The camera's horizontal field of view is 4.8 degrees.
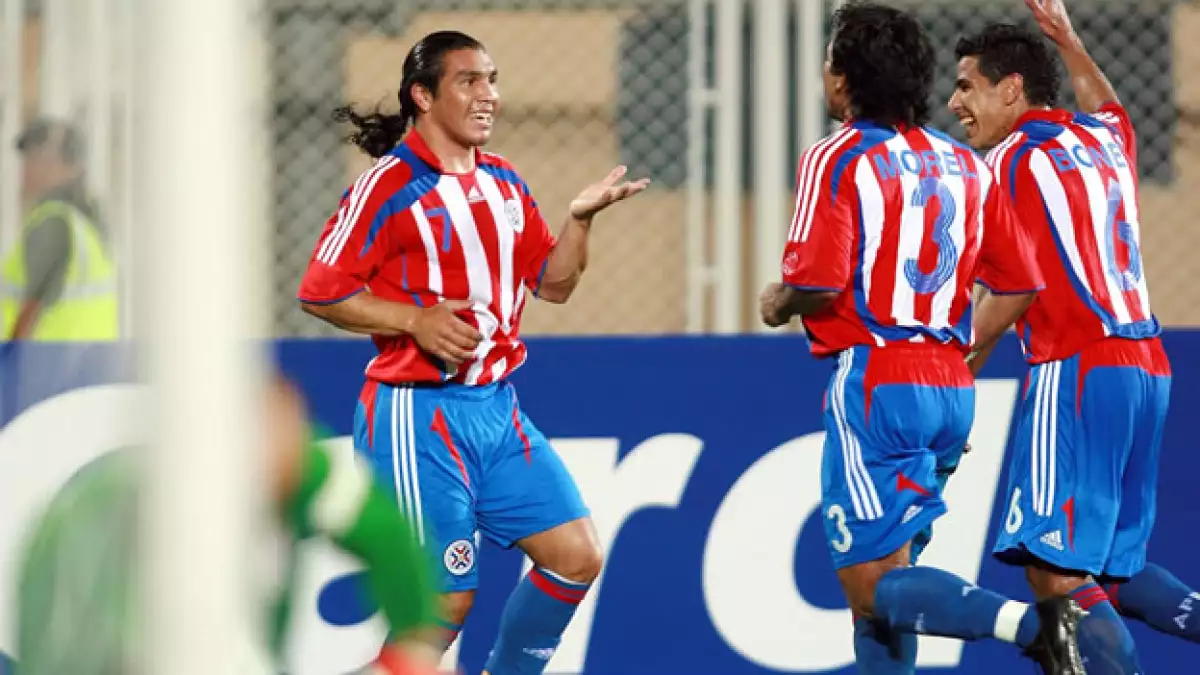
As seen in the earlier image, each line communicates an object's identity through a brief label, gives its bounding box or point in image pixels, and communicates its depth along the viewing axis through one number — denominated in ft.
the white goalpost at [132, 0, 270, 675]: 74.40
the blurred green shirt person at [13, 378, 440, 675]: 85.85
